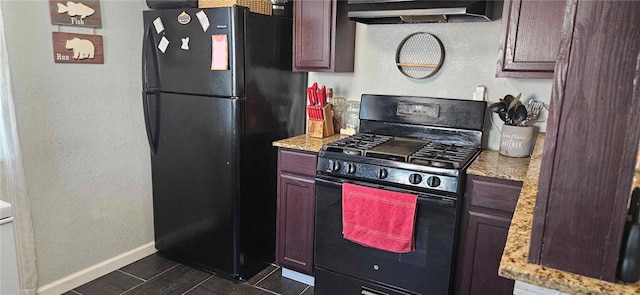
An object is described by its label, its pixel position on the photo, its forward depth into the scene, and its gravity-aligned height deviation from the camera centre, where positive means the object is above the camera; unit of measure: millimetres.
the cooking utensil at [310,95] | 2703 -145
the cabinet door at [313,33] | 2523 +238
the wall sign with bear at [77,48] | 2320 +94
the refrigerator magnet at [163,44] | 2590 +143
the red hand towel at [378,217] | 2014 -691
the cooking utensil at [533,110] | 2311 -167
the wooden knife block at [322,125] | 2678 -334
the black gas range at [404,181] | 1997 -517
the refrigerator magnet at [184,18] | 2475 +291
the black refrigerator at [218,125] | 2426 -336
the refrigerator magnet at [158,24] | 2588 +260
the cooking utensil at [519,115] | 2252 -190
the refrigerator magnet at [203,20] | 2410 +276
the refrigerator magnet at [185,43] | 2508 +148
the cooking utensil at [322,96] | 2688 -147
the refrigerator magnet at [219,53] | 2383 +92
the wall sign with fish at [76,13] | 2283 +286
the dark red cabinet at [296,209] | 2457 -813
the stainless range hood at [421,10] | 2051 +328
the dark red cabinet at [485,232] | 1929 -713
